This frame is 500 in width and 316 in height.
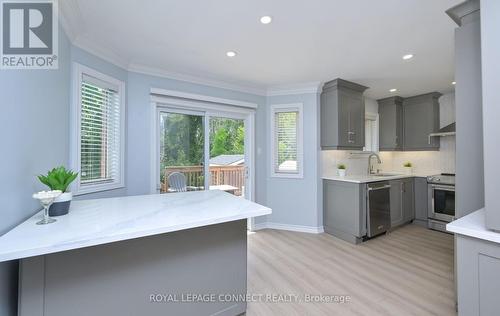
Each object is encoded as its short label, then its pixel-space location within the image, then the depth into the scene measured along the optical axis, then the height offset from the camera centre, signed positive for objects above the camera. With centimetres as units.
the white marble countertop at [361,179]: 337 -30
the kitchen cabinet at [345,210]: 331 -78
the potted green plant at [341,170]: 386 -18
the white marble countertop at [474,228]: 109 -36
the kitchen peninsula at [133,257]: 111 -59
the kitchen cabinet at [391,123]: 452 +74
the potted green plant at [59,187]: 137 -16
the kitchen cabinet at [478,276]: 110 -59
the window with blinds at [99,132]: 232 +32
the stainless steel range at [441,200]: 366 -69
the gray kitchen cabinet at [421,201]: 409 -76
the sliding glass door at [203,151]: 322 +14
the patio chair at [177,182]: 323 -32
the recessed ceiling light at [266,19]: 191 +121
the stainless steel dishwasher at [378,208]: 337 -75
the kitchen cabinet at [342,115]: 357 +74
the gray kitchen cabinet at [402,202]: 387 -75
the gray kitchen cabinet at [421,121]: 422 +74
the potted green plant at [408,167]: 469 -16
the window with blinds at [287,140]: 388 +34
